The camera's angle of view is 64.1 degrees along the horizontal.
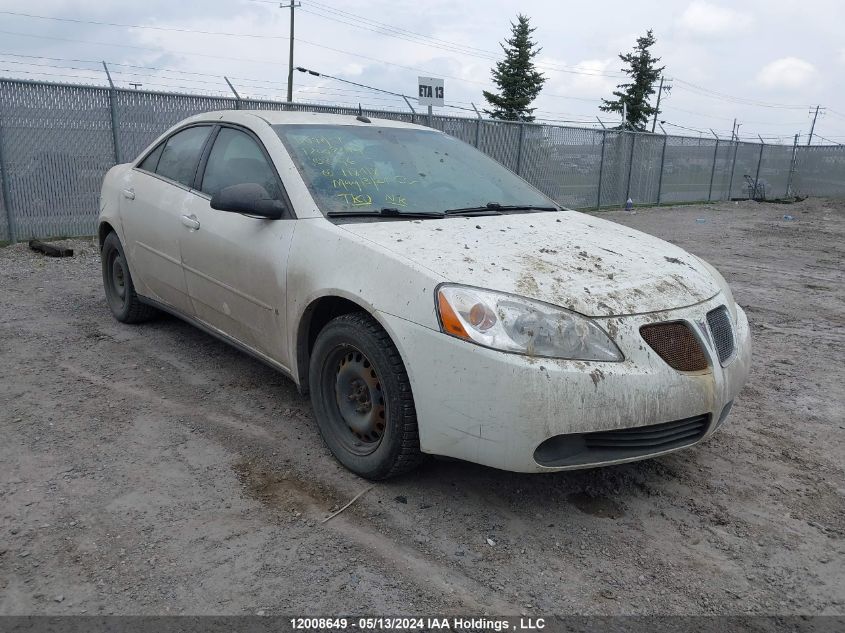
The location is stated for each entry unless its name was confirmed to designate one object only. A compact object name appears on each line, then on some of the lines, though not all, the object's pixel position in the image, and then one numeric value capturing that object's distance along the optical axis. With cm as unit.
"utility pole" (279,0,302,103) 3478
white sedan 252
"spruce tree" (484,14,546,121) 4475
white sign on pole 1259
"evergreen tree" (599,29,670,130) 5131
